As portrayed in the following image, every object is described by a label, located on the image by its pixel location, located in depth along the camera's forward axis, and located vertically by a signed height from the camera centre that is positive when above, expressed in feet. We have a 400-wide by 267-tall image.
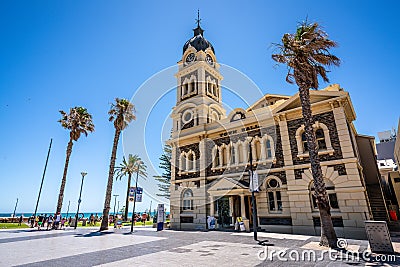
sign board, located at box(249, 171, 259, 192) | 47.96 +5.37
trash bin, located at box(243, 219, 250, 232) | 59.06 -3.93
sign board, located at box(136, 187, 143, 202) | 71.92 +4.93
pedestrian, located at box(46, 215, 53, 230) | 86.50 -4.21
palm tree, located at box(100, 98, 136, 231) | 79.45 +33.56
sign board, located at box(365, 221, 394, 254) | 30.09 -3.94
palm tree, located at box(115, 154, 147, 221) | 157.07 +29.37
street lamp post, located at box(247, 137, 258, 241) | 44.06 -1.65
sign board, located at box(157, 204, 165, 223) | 74.33 -1.11
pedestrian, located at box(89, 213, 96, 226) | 113.00 -5.28
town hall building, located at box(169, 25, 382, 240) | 51.44 +12.75
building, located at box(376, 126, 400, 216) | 70.57 +9.76
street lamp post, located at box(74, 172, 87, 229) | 91.47 +7.26
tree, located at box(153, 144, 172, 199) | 157.07 +22.98
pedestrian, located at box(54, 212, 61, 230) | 86.33 -3.70
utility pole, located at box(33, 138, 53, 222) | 113.91 +18.37
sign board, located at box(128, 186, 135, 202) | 72.38 +4.59
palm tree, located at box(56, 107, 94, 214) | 99.96 +37.66
